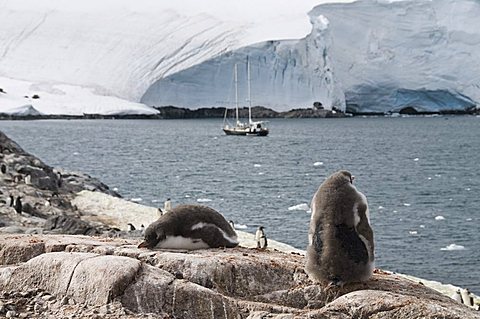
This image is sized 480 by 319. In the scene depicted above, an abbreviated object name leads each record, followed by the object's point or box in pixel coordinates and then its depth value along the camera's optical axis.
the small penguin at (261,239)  16.01
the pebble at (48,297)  5.89
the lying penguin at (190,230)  6.81
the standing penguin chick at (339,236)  5.97
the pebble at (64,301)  5.84
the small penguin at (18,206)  18.48
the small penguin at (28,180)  24.02
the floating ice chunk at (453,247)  22.19
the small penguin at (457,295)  13.70
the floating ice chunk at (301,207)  29.62
